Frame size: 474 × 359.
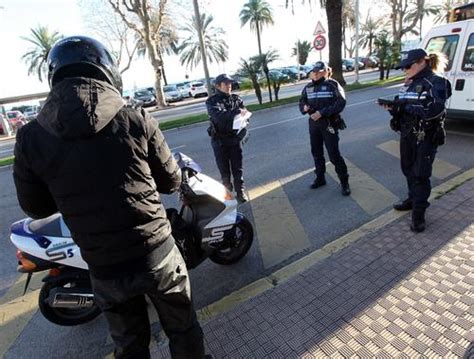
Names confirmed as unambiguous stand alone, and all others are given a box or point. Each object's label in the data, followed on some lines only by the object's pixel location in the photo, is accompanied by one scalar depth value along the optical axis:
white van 6.84
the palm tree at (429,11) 42.97
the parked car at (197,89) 34.22
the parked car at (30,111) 32.56
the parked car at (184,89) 34.10
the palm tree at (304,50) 55.75
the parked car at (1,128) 24.42
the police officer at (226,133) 4.65
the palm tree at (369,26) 48.82
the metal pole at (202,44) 13.60
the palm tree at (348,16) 40.08
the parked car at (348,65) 41.12
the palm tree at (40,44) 42.90
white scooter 2.70
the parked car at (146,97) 31.08
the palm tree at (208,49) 51.88
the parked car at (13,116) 25.22
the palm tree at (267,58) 15.15
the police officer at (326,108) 4.63
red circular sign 15.48
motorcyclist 1.48
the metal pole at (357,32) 19.81
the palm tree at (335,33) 15.87
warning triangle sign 15.48
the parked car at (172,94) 32.84
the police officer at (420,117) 3.32
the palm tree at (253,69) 15.06
